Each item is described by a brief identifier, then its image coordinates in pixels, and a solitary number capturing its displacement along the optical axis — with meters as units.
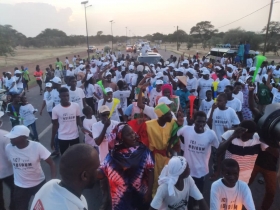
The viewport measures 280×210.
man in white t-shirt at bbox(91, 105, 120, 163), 3.31
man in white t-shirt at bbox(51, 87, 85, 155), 3.94
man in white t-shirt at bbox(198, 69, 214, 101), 6.42
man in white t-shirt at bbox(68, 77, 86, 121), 5.14
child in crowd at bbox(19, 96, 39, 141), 5.13
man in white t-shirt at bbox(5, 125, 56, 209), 2.69
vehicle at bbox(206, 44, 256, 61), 17.08
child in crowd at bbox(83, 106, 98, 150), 4.10
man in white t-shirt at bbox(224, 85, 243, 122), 4.34
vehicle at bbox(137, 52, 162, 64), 13.56
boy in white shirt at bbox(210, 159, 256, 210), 2.24
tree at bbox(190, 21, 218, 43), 57.11
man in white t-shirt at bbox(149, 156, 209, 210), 2.07
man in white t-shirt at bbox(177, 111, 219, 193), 2.94
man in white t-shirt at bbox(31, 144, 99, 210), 1.29
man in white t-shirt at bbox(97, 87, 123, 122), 4.58
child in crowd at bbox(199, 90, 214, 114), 4.79
